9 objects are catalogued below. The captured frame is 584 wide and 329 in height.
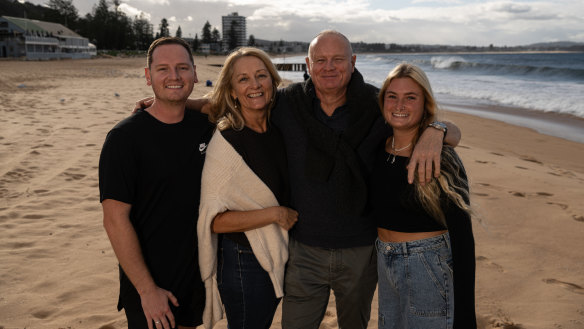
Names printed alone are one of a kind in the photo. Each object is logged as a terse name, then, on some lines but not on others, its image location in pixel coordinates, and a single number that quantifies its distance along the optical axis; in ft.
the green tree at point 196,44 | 372.01
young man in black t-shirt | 6.61
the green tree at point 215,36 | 445.50
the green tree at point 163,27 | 352.69
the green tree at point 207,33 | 424.05
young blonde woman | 6.54
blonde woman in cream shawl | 7.37
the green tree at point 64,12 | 249.75
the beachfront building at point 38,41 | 158.81
